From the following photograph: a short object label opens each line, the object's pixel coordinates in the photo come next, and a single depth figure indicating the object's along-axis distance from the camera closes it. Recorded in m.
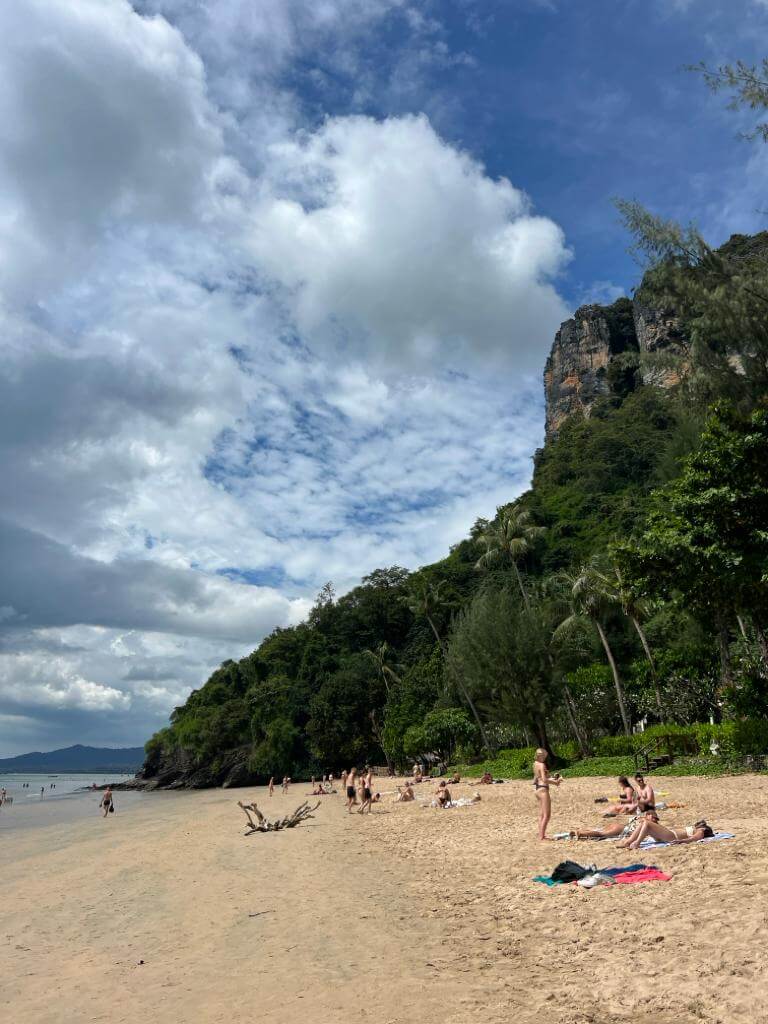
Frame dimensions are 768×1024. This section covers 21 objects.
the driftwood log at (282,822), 18.95
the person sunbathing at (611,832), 10.40
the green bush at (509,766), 30.80
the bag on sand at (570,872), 7.98
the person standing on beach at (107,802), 34.99
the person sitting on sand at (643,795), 11.26
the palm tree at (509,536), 41.72
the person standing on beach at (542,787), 11.51
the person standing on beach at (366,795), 23.60
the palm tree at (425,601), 49.44
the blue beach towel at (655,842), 9.09
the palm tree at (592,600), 33.56
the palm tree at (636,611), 31.11
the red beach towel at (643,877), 7.49
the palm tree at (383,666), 57.19
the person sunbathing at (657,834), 9.33
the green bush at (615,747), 28.39
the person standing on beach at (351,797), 24.60
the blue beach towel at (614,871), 7.99
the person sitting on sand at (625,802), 13.45
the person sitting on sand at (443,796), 21.34
